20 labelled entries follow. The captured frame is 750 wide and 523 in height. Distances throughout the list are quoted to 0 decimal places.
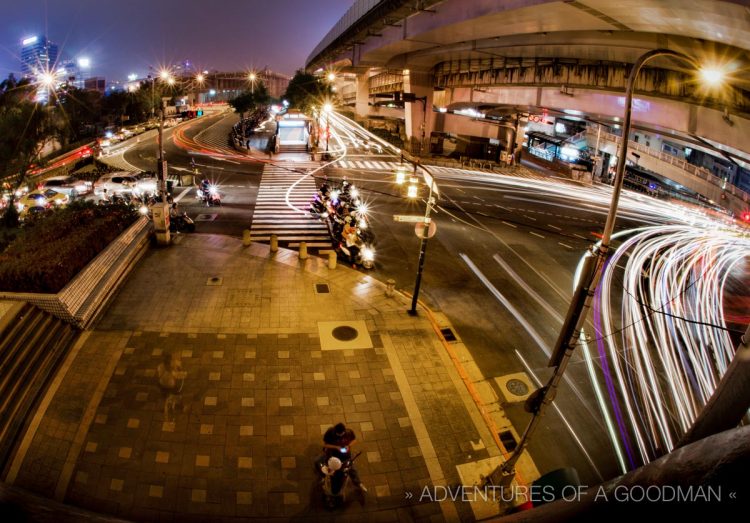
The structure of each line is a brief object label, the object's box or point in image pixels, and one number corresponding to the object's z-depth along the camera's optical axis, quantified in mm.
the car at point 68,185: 26011
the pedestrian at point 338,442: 7020
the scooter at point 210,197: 24422
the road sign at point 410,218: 12406
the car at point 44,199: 22656
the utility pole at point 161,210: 15855
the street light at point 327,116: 39319
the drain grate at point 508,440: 8867
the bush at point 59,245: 10062
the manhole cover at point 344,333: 11711
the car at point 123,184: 26547
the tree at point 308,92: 57153
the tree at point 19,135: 12156
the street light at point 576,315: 6000
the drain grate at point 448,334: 12478
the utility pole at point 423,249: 12059
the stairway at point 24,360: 7660
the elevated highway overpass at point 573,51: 13305
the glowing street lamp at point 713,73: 14367
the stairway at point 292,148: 44562
